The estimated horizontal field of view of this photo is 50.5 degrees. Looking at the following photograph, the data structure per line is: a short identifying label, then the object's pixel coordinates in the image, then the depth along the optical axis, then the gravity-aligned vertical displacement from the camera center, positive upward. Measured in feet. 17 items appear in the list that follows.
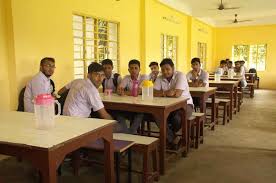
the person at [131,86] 12.01 -1.01
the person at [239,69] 27.50 -0.44
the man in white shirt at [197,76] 16.86 -0.67
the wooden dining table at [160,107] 9.74 -1.48
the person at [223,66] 28.03 -0.13
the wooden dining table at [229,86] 18.96 -1.40
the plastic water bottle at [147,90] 11.10 -0.96
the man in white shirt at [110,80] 14.84 -0.76
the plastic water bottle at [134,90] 12.28 -1.05
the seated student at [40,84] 11.32 -0.73
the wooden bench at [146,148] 8.61 -2.48
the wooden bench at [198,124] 12.90 -2.62
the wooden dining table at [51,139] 5.27 -1.43
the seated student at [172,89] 11.85 -1.02
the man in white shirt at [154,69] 17.88 -0.25
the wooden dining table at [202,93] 14.49 -1.43
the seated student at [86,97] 8.74 -0.96
